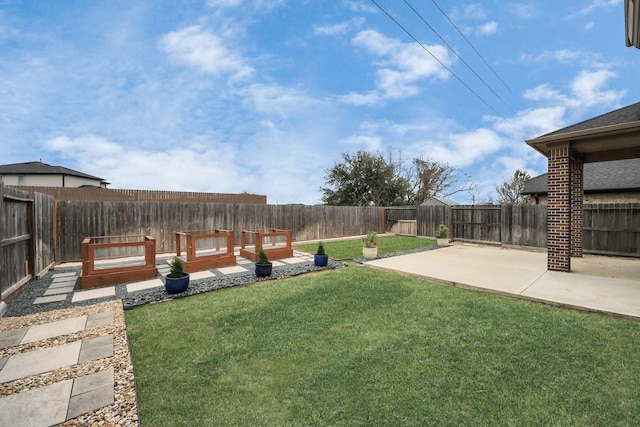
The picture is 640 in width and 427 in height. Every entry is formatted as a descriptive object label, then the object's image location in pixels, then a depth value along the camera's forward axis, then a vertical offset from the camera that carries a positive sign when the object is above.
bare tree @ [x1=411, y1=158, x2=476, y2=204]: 26.78 +3.05
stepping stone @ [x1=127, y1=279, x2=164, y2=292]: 4.95 -1.41
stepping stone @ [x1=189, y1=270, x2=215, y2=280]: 5.79 -1.41
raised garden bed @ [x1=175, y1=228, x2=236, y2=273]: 6.32 -1.15
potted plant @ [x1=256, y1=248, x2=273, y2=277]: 5.69 -1.19
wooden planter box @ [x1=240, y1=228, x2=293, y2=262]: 7.54 -1.17
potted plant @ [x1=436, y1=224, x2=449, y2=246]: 11.09 -1.16
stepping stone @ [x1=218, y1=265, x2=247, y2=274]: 6.25 -1.41
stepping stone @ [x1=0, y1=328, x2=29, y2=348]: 2.92 -1.41
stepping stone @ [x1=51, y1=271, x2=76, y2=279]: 5.87 -1.38
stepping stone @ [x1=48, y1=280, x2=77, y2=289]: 5.11 -1.39
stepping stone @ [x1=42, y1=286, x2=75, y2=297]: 4.69 -1.40
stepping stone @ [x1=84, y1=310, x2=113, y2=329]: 3.39 -1.42
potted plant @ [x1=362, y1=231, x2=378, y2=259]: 7.71 -1.10
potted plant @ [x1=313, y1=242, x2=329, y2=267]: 6.68 -1.19
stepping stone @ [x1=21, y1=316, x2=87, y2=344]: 3.07 -1.42
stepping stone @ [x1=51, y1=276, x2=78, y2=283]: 5.46 -1.38
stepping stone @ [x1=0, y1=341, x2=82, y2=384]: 2.38 -1.42
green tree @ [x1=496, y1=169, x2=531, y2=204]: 23.92 +1.92
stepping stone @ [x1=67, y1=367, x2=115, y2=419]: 1.91 -1.40
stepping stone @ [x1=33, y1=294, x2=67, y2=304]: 4.26 -1.40
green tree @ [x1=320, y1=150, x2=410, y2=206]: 25.00 +2.75
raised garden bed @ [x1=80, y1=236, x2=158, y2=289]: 5.03 -1.19
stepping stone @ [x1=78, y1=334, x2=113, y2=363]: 2.63 -1.42
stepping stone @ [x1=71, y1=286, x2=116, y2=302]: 4.44 -1.41
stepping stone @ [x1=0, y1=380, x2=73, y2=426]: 1.80 -1.40
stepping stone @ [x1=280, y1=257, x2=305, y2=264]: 7.42 -1.42
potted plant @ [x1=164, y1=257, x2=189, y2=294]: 4.55 -1.16
